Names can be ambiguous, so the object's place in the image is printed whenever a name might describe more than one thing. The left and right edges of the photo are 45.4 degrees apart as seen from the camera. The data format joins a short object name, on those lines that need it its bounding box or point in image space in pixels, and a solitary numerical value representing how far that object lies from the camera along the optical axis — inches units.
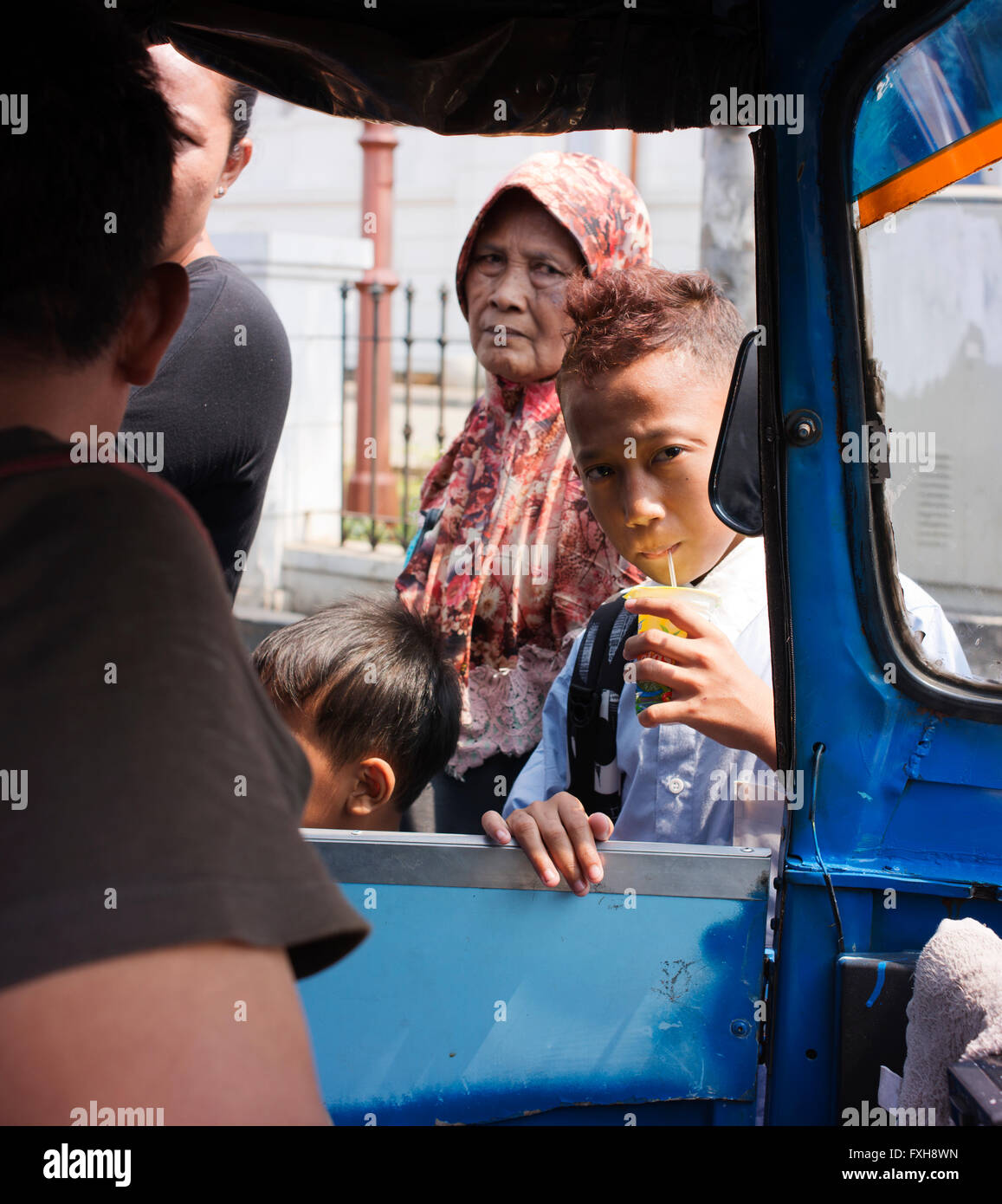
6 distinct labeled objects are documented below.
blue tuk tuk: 57.2
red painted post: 346.0
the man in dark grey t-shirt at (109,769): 25.6
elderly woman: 111.8
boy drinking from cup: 76.6
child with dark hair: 91.4
